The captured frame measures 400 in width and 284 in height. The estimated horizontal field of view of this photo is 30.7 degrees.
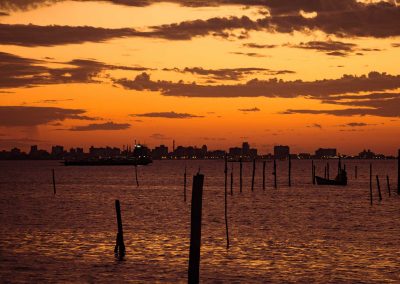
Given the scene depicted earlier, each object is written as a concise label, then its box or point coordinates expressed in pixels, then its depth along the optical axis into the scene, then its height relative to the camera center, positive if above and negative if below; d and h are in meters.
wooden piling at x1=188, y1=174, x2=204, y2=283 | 21.52 -2.08
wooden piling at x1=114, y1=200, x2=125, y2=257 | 35.16 -4.18
